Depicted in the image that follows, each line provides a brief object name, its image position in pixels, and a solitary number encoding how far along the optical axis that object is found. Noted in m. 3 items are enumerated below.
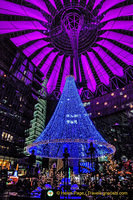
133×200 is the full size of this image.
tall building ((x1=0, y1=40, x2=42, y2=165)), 33.91
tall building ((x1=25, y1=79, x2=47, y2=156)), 56.79
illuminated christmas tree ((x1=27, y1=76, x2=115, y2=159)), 10.30
